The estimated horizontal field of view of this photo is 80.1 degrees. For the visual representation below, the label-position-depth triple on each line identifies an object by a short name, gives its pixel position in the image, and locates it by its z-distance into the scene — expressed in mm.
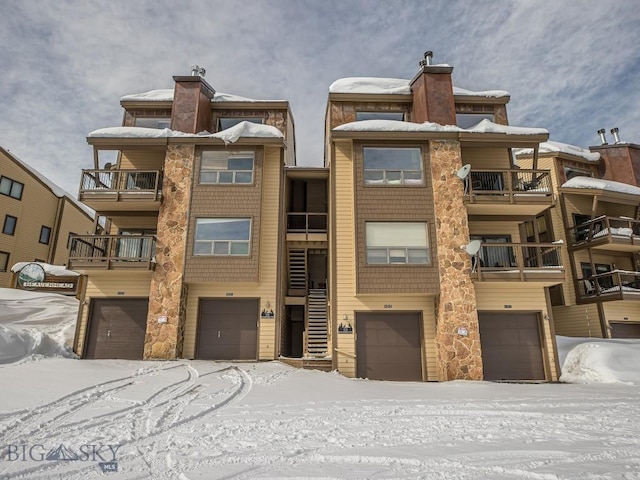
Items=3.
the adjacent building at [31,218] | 25422
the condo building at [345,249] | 14367
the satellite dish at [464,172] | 14490
